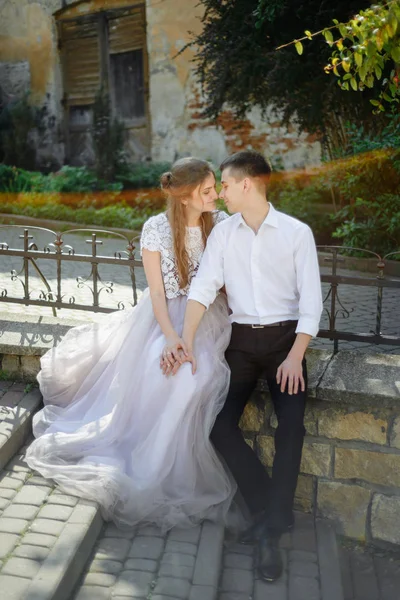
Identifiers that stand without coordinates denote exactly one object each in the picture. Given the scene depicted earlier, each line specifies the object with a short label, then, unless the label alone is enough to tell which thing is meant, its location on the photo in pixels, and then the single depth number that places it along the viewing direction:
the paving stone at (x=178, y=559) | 2.87
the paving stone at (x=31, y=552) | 2.70
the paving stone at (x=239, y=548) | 3.13
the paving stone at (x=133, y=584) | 2.66
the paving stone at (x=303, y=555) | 3.12
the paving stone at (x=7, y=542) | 2.72
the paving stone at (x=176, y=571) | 2.79
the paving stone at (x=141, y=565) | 2.81
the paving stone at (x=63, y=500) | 3.08
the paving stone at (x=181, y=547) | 2.95
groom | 3.20
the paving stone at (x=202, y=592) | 2.69
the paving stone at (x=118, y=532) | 3.03
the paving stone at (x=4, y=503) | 3.04
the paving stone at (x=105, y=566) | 2.80
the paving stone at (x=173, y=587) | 2.68
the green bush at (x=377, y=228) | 8.11
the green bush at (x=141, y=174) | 11.83
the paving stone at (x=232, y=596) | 2.83
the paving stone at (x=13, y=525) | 2.87
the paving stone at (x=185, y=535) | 3.03
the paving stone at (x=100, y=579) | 2.71
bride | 3.12
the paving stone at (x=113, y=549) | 2.89
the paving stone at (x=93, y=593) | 2.62
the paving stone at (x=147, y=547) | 2.90
